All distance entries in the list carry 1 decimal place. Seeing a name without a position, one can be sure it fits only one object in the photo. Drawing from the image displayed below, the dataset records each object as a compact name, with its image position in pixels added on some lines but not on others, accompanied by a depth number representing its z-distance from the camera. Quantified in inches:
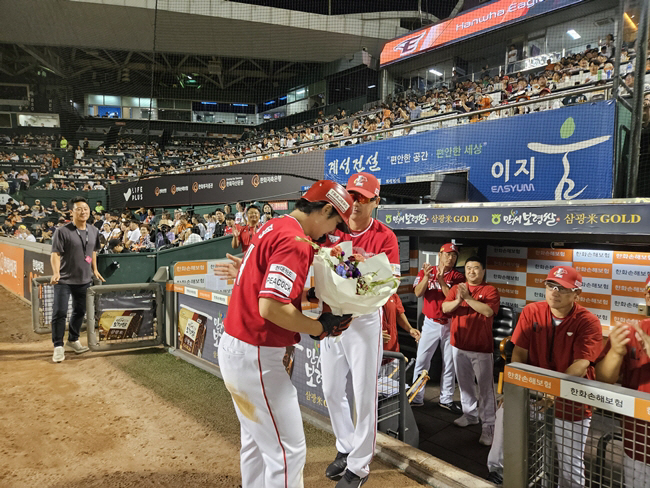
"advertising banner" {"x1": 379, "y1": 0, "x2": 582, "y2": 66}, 539.2
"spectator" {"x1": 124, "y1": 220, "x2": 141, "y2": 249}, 381.2
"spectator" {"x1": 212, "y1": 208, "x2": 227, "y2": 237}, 413.7
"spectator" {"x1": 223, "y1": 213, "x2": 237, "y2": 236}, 374.9
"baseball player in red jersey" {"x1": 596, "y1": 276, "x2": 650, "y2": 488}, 82.1
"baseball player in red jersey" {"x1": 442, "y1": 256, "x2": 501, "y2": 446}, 153.9
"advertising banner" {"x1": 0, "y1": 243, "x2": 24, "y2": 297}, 375.5
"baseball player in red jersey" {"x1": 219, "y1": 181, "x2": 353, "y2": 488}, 75.1
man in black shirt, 207.0
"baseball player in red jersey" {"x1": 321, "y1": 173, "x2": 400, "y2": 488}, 103.8
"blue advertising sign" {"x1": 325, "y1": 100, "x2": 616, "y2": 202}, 217.8
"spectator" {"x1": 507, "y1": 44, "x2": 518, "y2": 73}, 599.7
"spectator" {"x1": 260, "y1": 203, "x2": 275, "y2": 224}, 390.6
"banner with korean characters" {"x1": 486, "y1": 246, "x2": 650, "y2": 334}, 166.4
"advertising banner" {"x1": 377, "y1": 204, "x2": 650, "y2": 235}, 131.4
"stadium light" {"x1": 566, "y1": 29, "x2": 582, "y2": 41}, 537.3
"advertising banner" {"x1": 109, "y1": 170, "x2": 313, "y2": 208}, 508.8
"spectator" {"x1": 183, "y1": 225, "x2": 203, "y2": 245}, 347.2
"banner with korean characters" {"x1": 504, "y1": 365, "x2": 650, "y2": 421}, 74.8
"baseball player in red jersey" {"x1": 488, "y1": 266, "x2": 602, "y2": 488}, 107.7
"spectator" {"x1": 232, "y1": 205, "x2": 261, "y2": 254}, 271.8
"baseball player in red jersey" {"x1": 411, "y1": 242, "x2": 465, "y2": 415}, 182.2
